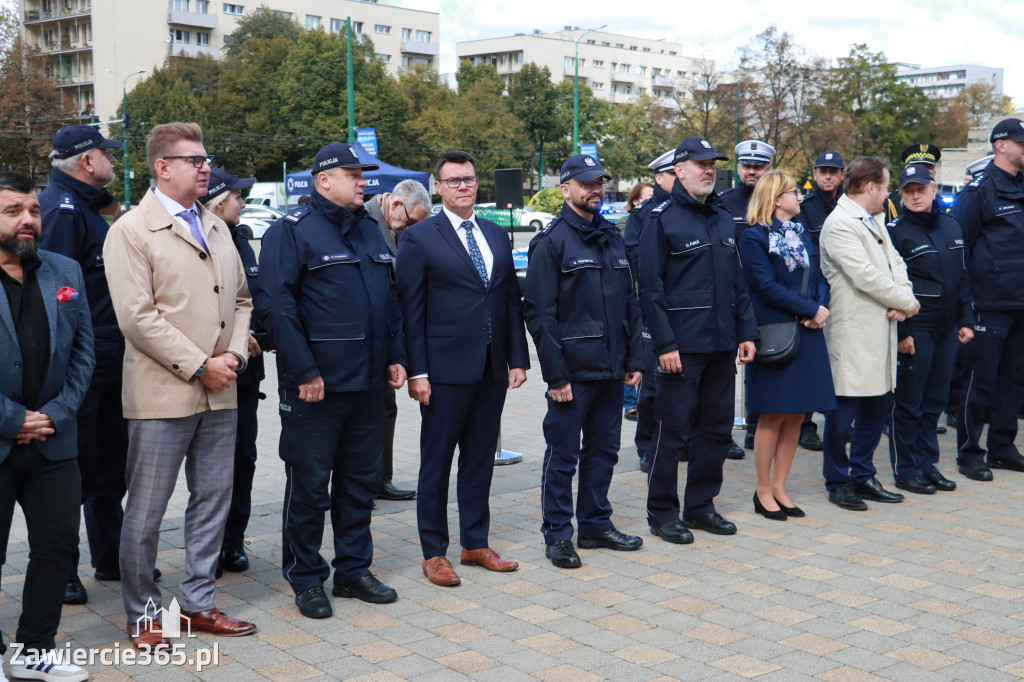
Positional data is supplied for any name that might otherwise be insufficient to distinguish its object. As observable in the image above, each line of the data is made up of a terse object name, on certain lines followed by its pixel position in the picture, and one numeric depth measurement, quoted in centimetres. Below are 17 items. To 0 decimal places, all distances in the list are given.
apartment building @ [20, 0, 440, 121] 8056
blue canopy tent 2403
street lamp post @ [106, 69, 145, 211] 4981
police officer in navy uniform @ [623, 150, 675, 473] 719
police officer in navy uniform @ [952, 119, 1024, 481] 802
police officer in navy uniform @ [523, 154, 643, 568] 587
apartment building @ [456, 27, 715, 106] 11431
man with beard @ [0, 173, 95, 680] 420
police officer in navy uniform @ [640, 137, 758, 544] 627
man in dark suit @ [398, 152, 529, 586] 559
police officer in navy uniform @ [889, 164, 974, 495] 752
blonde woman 671
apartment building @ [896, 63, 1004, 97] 18782
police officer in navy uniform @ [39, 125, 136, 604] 504
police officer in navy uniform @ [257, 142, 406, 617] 507
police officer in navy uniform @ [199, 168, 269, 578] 573
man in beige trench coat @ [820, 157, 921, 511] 700
